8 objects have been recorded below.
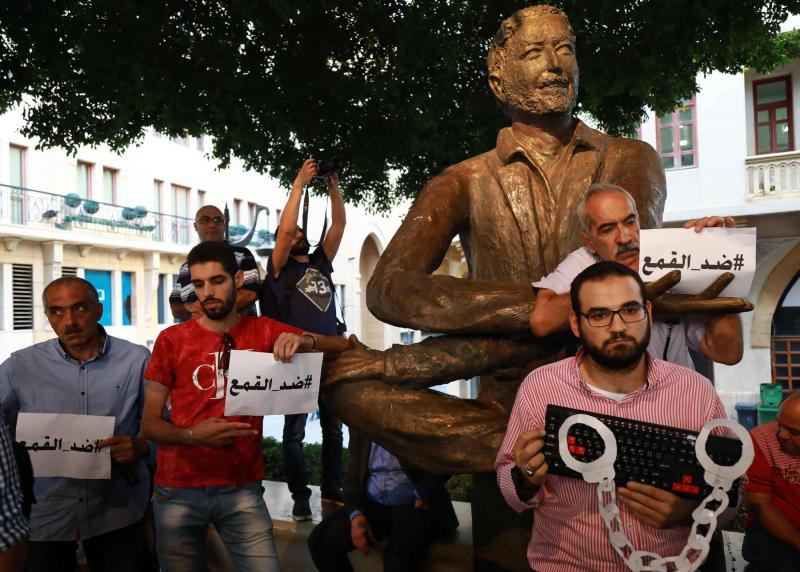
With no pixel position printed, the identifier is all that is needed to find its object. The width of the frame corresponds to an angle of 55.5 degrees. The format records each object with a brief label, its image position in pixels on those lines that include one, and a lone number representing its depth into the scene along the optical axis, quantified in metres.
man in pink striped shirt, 1.84
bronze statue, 2.27
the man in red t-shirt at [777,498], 3.18
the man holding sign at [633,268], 2.08
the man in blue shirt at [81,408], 3.14
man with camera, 4.12
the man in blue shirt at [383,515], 3.26
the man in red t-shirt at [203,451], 2.78
